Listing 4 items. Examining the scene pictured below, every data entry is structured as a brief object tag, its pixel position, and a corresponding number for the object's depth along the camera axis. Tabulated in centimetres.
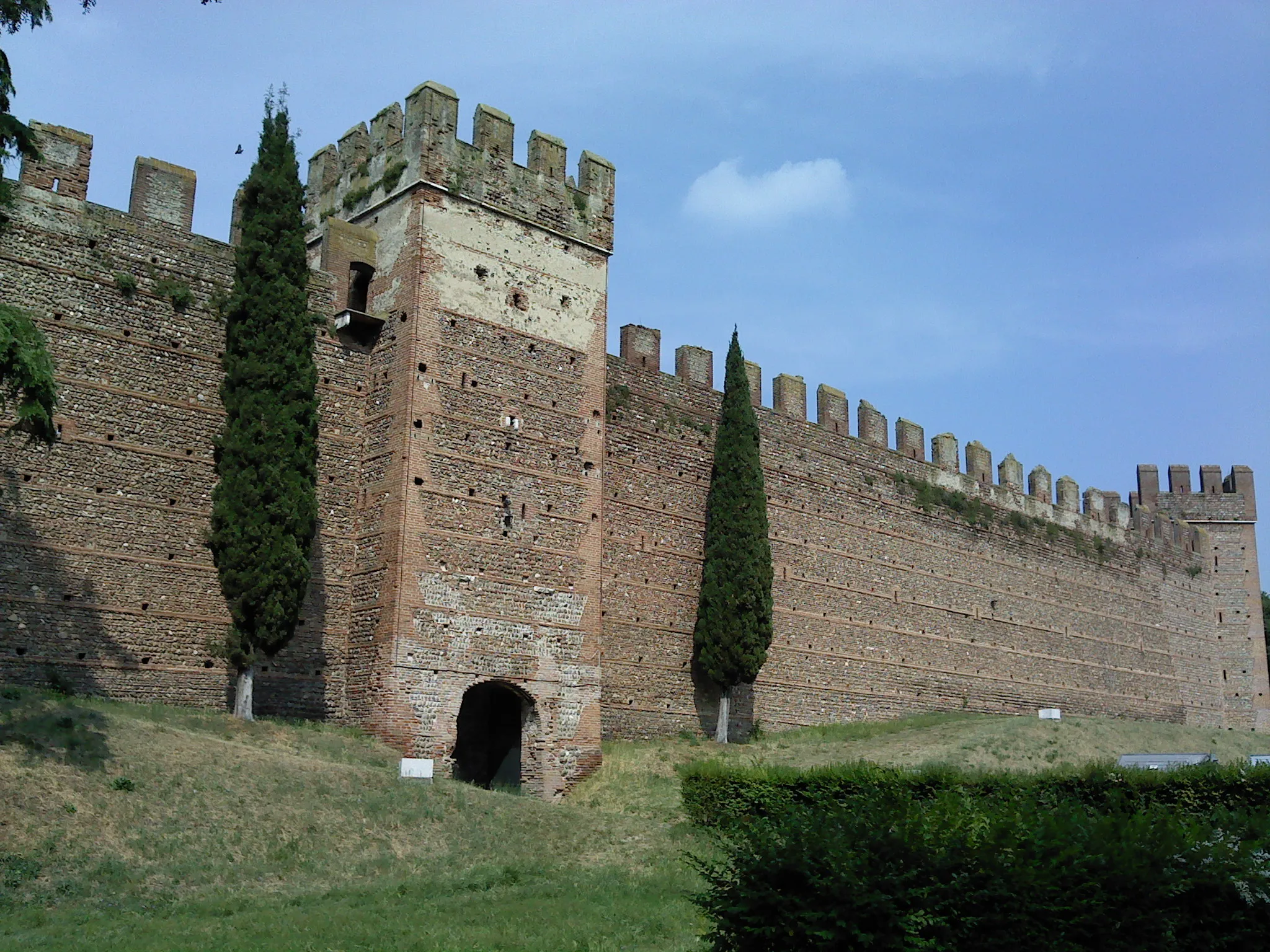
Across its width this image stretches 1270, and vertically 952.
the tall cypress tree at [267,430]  1814
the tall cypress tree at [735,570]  2472
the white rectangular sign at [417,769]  1838
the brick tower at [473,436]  2005
